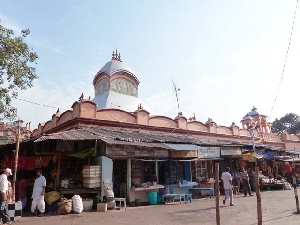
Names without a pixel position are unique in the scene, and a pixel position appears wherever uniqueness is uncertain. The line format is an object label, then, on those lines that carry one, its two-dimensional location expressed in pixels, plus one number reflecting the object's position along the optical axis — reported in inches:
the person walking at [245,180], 594.8
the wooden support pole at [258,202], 248.8
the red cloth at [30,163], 499.8
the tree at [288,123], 2297.0
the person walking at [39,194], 385.4
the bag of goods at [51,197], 423.4
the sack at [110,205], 429.7
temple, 589.6
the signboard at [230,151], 681.6
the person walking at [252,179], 748.6
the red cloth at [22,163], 494.7
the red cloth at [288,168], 821.9
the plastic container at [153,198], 507.5
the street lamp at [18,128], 380.4
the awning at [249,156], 692.7
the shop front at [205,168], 629.9
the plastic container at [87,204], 424.2
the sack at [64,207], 388.8
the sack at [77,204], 393.4
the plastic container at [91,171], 438.0
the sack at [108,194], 431.8
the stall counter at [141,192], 494.6
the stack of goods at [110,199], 430.0
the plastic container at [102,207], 415.5
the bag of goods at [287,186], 745.0
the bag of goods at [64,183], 444.5
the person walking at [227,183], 457.8
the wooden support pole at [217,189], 250.8
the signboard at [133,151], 469.4
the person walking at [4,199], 301.9
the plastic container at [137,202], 495.0
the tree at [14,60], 392.8
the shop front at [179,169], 562.9
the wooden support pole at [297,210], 346.1
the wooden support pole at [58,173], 454.8
